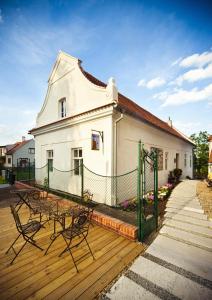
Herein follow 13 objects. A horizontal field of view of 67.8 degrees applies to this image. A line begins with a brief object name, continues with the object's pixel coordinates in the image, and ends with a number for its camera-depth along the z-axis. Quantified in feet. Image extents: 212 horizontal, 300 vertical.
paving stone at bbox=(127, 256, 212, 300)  7.72
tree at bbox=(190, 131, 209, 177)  84.53
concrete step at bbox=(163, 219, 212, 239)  13.41
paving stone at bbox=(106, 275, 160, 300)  7.53
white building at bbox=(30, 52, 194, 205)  20.77
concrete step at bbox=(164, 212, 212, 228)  15.14
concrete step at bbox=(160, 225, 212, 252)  11.90
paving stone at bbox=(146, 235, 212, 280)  9.45
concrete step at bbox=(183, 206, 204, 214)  18.25
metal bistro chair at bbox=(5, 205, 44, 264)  9.91
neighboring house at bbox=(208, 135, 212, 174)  68.04
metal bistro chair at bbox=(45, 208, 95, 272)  9.76
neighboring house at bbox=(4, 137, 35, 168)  101.24
